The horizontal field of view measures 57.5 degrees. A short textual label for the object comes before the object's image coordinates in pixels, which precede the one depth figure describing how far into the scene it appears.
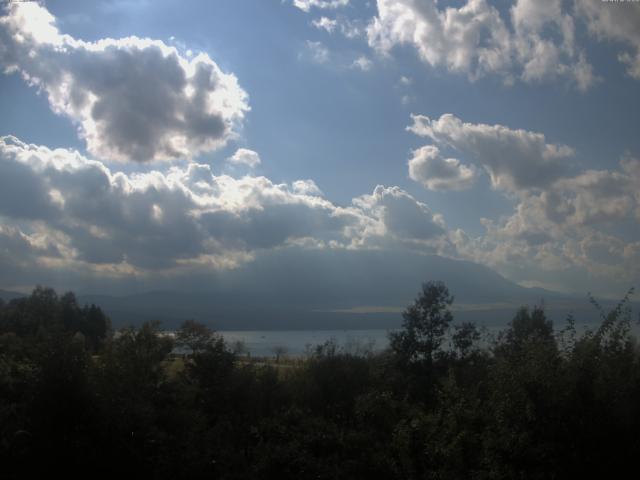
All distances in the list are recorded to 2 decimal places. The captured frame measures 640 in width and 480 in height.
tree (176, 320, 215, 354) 31.69
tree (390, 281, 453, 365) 35.91
